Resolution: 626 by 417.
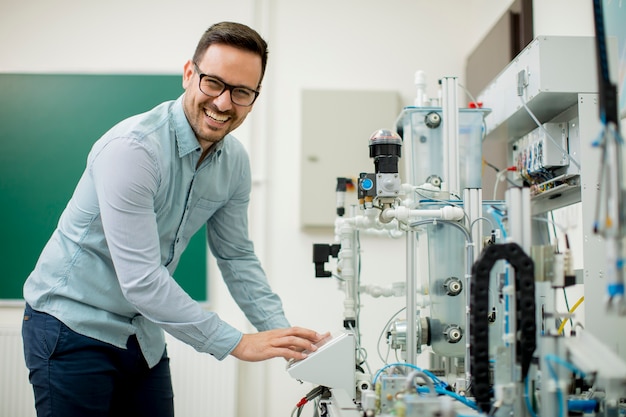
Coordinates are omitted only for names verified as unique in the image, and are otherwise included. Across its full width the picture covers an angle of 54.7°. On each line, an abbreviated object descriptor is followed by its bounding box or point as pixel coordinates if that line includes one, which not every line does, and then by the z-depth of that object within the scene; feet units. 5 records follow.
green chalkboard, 10.85
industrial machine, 3.51
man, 4.78
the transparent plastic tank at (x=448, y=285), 6.07
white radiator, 10.30
